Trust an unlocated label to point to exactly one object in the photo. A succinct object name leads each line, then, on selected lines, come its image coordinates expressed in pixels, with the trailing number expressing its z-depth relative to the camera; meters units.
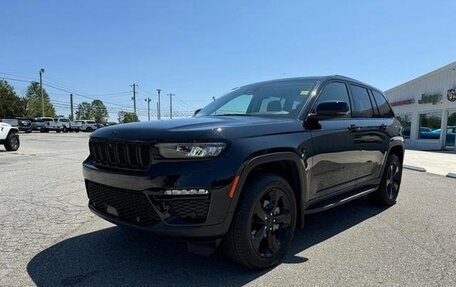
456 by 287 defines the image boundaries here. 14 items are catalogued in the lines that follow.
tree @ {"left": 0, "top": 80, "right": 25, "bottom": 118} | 66.75
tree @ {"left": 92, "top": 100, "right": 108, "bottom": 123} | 129.50
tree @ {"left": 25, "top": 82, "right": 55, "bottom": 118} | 88.97
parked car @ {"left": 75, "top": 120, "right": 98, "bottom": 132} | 57.75
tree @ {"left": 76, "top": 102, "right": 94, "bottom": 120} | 127.00
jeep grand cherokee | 3.04
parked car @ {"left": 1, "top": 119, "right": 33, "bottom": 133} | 42.53
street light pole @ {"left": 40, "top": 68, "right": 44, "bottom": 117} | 59.67
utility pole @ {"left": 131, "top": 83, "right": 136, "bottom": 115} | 88.10
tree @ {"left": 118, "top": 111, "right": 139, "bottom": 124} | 85.81
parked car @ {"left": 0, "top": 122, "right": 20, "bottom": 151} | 15.90
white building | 23.52
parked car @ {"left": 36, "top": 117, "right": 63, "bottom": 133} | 50.69
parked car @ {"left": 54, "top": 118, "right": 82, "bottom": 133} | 53.02
